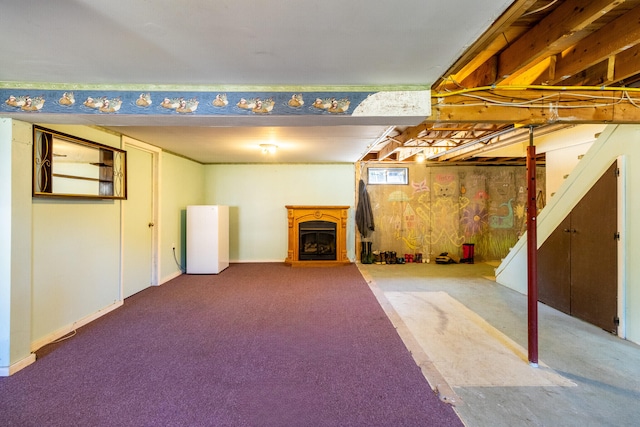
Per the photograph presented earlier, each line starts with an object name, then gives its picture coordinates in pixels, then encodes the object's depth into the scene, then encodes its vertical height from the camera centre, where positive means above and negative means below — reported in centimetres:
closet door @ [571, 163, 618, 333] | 282 -44
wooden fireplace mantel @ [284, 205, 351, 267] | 582 -20
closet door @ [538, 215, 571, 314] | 337 -70
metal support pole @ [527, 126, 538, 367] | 223 -36
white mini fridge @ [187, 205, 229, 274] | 509 -47
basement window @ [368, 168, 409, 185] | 646 +87
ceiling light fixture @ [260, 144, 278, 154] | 423 +101
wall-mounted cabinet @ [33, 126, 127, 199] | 244 +47
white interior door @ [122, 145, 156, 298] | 383 -16
